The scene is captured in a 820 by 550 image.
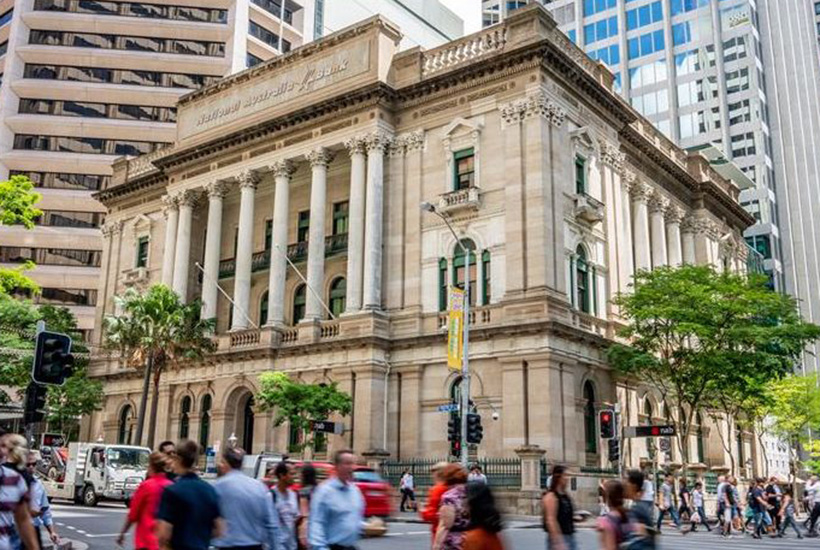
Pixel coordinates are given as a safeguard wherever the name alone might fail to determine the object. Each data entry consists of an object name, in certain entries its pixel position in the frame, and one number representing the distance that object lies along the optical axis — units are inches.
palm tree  1647.4
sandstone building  1413.6
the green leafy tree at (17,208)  1245.1
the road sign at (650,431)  1062.4
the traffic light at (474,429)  1083.9
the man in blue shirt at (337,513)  352.5
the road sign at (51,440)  1417.3
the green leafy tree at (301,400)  1407.5
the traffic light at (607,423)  1061.8
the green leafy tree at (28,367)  1945.1
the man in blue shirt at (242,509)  321.1
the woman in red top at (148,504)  347.3
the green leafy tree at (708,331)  1396.4
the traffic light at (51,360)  572.7
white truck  1268.5
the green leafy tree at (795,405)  2202.3
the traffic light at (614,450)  1086.4
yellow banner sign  1204.5
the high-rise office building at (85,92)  2960.1
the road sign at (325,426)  1312.7
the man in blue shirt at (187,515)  283.3
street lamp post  1077.1
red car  885.2
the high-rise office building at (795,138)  3661.4
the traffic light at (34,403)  605.0
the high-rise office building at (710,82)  3646.7
